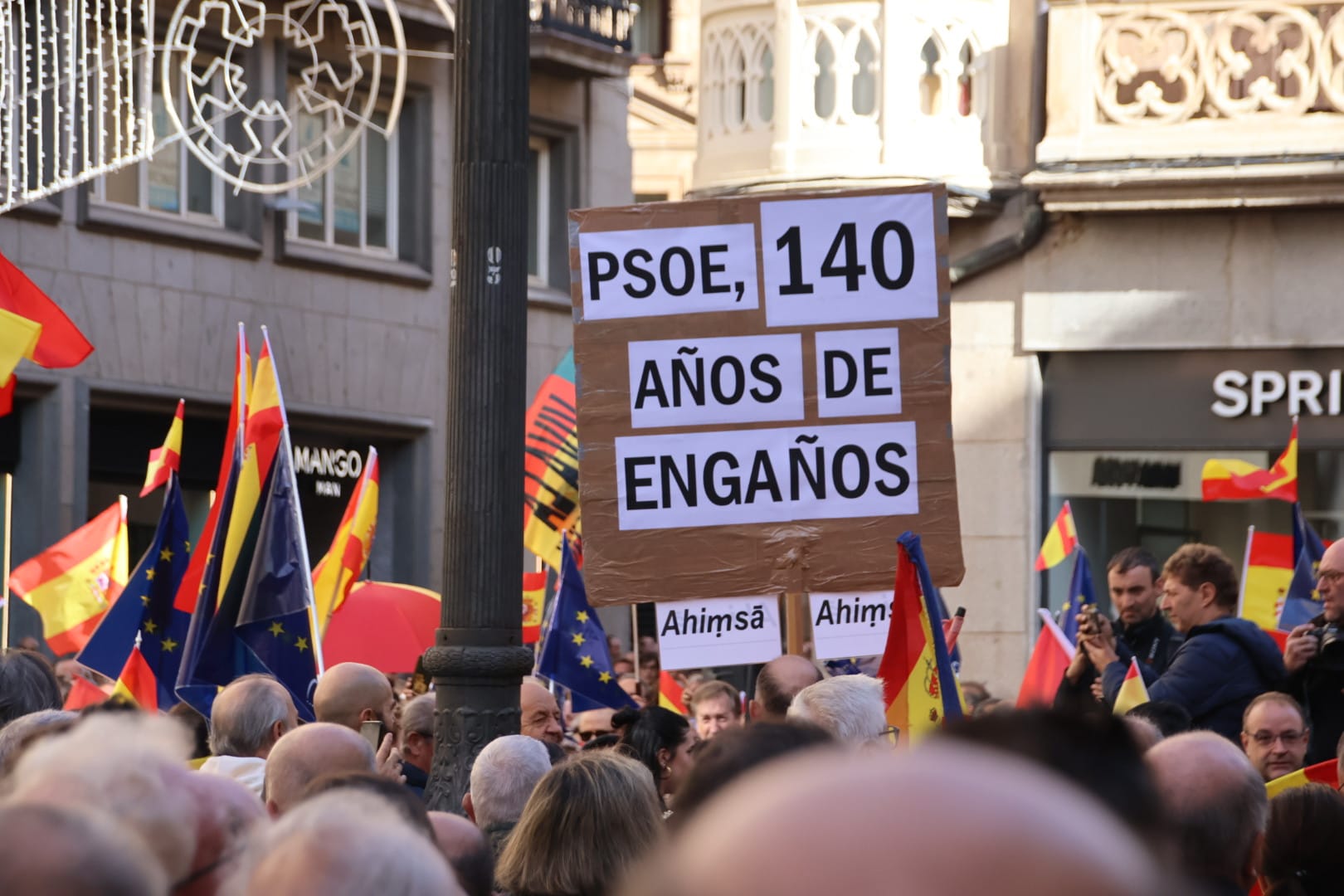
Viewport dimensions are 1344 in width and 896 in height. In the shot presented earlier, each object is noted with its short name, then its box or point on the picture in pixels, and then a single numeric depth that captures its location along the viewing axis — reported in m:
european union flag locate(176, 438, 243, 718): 16.66
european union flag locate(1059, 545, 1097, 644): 22.44
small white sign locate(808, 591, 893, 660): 15.87
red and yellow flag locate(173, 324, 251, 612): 18.40
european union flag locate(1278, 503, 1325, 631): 20.76
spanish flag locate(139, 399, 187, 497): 21.41
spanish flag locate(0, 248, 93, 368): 18.04
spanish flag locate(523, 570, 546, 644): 25.80
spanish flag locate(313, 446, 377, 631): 22.09
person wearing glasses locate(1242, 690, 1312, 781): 12.62
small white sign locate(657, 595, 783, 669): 15.80
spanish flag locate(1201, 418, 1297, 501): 26.67
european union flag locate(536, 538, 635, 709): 20.42
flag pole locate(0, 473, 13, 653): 32.73
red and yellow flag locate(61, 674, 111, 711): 18.07
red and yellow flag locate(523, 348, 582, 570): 25.99
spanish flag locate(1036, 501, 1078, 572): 25.86
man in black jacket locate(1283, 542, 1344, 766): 13.42
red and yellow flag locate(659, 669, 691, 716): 19.78
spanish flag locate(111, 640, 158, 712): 16.96
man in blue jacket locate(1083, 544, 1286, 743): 13.61
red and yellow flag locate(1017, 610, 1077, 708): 16.76
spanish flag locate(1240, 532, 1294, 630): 22.89
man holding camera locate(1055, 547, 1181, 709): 14.71
